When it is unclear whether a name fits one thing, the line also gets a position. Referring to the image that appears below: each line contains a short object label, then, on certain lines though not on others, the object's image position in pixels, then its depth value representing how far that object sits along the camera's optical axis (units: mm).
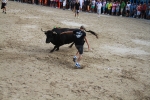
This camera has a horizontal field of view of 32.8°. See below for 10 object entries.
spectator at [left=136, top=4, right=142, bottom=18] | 24253
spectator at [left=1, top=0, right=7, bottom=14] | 19055
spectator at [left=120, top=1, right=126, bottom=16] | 25203
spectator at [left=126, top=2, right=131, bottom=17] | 24953
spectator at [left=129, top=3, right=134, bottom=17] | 24931
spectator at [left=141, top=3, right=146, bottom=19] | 24112
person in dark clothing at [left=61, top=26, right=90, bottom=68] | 9078
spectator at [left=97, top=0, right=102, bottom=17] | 24192
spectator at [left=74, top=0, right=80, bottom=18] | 20834
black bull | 10719
